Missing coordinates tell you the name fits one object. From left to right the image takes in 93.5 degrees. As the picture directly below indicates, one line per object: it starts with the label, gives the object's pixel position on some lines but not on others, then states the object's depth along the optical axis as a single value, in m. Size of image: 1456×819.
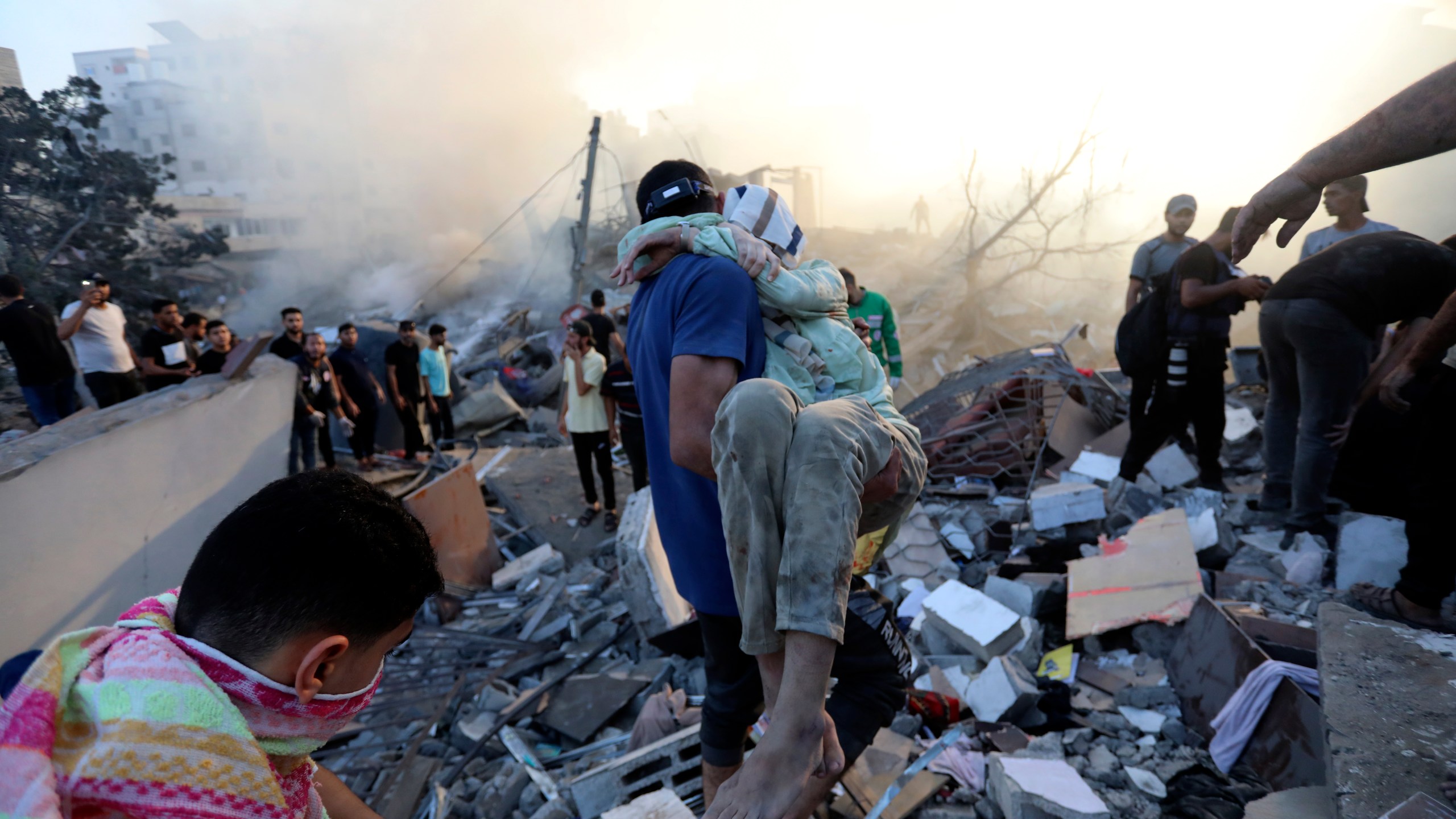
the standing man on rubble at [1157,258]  5.02
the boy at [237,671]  0.86
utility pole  14.77
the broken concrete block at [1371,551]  3.25
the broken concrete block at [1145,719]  2.71
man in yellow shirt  5.88
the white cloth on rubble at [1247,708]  2.30
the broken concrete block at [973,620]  3.16
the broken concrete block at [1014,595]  3.50
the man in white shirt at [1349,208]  3.90
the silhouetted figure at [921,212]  26.78
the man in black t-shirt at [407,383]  8.45
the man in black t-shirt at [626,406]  5.34
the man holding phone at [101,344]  6.09
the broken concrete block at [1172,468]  5.04
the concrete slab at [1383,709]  1.49
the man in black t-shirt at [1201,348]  4.43
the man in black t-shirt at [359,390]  7.61
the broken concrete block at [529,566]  5.29
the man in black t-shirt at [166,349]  6.66
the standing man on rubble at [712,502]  1.64
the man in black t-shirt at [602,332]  6.33
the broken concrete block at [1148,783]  2.32
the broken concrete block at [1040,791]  2.09
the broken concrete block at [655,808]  2.11
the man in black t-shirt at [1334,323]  3.37
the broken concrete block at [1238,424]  5.97
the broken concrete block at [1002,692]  2.81
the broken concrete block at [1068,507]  4.32
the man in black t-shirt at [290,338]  6.89
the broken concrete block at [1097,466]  5.45
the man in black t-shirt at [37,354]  5.79
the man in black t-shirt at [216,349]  6.31
